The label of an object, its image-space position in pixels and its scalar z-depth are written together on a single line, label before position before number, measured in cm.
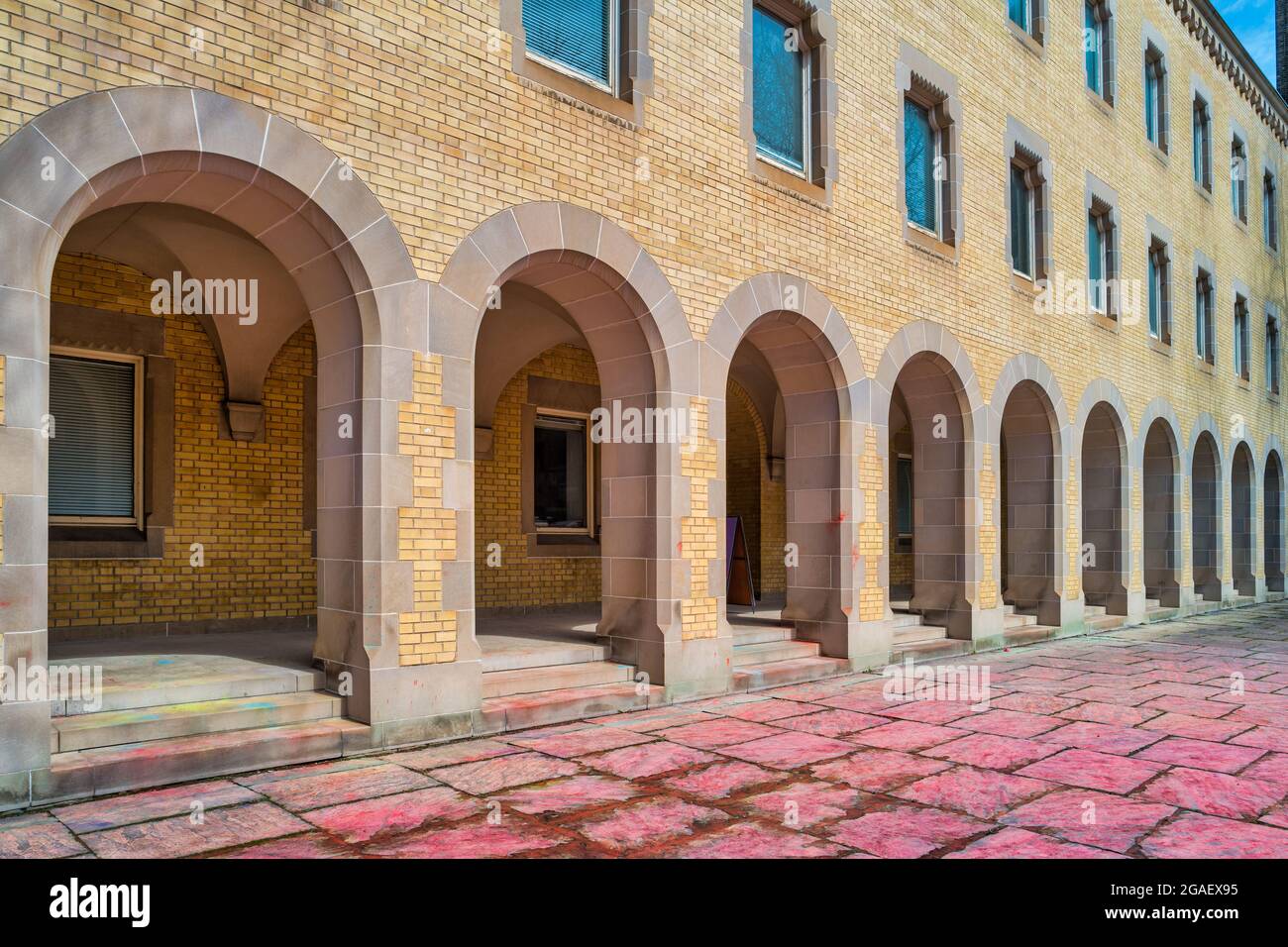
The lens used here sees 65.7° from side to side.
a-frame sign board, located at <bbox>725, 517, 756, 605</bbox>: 1243
